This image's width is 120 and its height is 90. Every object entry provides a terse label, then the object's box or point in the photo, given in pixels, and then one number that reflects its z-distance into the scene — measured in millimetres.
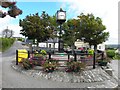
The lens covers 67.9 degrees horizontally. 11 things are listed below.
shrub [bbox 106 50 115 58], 11540
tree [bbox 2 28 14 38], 28218
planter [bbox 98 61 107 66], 5247
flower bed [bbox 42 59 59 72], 4381
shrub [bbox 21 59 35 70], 4609
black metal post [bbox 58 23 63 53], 5631
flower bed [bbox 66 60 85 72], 4351
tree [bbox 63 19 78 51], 14099
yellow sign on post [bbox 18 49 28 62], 5484
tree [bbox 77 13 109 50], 14864
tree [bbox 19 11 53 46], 12805
